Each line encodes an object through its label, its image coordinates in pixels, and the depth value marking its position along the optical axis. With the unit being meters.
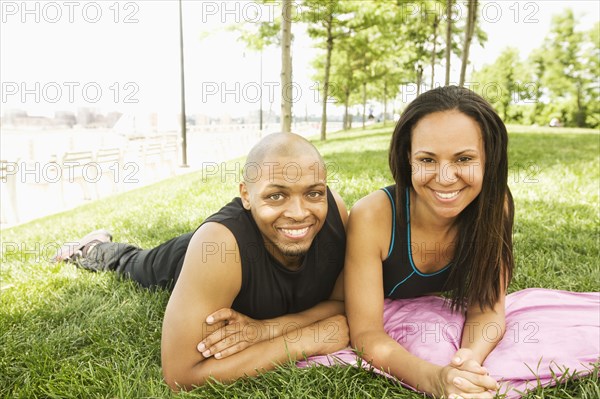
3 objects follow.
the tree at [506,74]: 40.41
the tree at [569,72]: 35.53
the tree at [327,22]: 14.66
